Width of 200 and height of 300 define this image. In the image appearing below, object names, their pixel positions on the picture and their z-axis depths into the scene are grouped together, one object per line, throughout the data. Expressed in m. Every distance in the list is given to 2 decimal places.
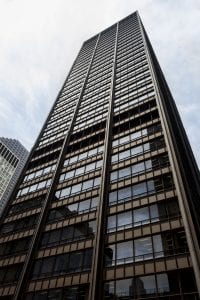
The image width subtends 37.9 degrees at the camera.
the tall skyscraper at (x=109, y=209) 22.06
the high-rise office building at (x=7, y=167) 167.38
